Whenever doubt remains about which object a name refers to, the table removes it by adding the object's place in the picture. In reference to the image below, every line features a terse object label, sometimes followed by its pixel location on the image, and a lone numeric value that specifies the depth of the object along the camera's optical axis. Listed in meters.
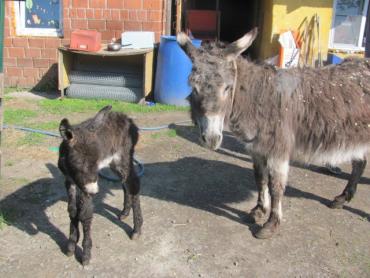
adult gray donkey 3.32
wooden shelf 7.38
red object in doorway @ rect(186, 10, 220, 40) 10.90
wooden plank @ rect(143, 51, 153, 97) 7.40
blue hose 4.57
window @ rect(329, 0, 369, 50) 8.10
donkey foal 2.85
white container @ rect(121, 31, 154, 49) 7.67
